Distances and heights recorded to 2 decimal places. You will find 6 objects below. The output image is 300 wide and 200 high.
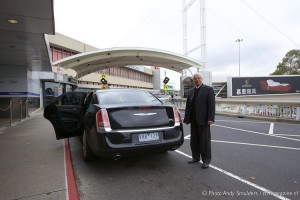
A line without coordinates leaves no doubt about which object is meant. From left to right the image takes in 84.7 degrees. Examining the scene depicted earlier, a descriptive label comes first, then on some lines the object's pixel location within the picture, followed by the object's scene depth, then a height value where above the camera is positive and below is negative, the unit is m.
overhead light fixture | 4.46 +2.16
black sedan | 2.88 -0.51
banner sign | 24.00 +1.70
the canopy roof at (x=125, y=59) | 14.83 +3.94
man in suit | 3.21 -0.38
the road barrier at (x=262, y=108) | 8.15 -0.68
